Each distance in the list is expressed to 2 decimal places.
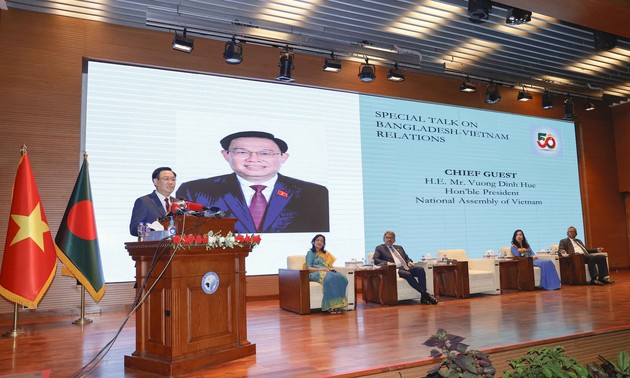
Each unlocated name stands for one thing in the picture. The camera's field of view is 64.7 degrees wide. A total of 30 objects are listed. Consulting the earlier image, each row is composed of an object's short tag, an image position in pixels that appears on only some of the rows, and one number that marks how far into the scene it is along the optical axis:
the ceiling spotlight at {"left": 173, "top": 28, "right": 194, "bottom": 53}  6.44
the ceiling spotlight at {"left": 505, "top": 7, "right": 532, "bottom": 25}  6.00
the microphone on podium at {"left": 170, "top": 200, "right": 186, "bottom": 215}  3.45
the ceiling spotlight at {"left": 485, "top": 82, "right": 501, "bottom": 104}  8.84
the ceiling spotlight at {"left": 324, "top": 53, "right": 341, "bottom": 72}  7.38
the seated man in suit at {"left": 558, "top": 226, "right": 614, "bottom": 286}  8.55
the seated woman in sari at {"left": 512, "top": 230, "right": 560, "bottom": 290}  8.04
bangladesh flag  5.18
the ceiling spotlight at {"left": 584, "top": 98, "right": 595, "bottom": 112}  10.03
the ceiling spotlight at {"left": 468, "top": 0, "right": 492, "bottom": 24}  5.56
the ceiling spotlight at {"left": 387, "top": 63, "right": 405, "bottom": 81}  7.93
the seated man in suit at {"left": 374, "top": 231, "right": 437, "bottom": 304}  6.80
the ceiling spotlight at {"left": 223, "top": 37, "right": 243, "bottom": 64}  6.61
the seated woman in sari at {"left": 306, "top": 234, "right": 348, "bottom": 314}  6.12
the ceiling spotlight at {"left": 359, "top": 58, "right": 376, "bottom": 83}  7.53
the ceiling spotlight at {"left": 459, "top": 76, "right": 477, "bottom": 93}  8.58
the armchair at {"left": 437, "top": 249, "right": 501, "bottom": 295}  7.52
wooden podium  3.34
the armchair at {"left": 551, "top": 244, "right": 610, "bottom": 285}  8.54
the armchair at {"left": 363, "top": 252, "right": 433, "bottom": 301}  6.70
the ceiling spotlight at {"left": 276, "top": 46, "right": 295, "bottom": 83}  7.06
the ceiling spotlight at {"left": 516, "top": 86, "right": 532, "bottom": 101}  9.18
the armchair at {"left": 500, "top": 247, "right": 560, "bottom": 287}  8.17
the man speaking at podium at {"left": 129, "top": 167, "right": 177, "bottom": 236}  4.11
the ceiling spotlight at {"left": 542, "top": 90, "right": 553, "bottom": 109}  9.51
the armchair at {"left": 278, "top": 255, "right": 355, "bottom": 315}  6.08
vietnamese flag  4.73
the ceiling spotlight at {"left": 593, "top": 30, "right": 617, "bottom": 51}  6.97
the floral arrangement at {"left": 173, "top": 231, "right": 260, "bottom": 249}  3.31
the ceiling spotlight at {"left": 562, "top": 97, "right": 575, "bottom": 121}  9.77
